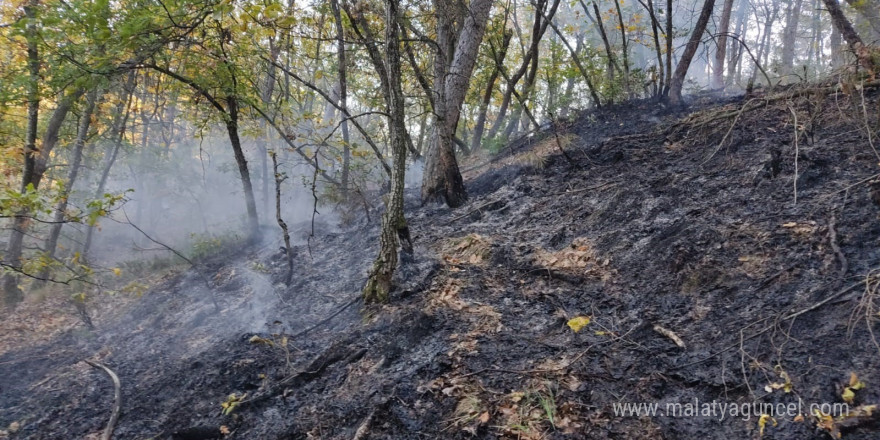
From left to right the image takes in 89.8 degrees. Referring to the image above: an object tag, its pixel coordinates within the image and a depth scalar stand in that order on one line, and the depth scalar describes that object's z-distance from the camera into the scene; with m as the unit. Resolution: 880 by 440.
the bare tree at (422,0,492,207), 6.50
